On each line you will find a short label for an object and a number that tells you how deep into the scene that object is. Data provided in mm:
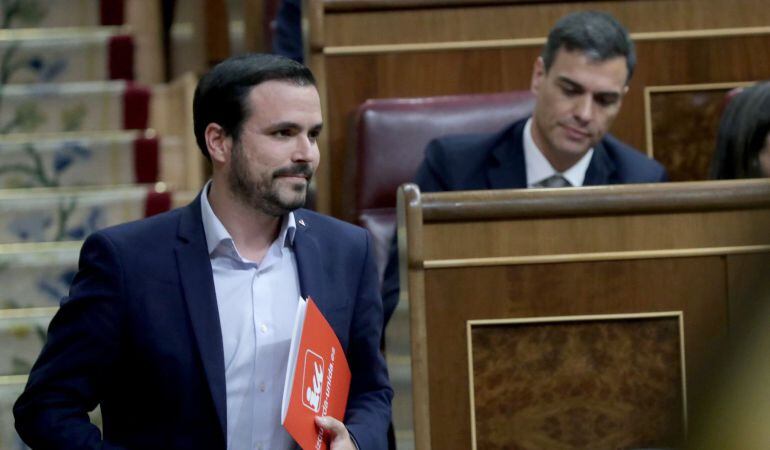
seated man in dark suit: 13336
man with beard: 12188
